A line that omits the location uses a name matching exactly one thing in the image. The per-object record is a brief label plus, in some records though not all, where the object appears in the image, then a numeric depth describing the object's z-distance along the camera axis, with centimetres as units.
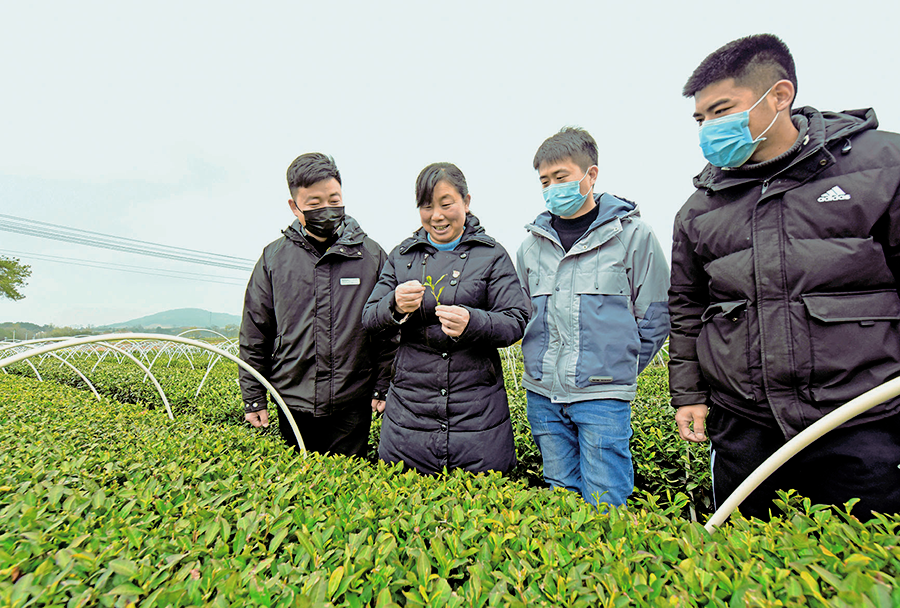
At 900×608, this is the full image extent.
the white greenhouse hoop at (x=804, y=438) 101
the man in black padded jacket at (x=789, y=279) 135
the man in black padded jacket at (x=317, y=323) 246
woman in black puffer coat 195
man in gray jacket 195
